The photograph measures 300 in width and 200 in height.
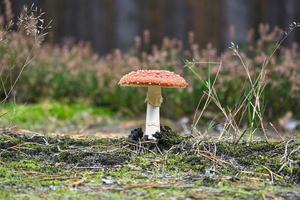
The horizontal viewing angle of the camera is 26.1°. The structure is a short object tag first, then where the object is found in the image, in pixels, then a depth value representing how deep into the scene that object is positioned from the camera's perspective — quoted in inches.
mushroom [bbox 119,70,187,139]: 139.6
